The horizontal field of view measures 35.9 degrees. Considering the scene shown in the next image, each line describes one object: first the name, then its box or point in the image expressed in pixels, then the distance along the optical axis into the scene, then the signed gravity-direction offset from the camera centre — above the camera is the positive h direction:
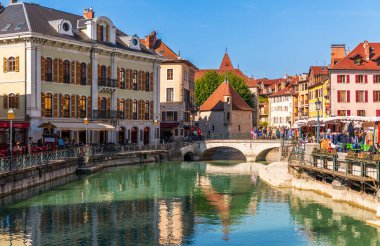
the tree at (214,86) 93.81 +8.21
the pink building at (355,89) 65.00 +5.30
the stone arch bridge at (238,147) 62.81 -1.06
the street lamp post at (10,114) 30.31 +1.27
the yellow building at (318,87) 72.72 +6.65
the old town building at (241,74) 120.60 +13.29
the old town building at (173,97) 71.44 +4.99
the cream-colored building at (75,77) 47.09 +5.46
